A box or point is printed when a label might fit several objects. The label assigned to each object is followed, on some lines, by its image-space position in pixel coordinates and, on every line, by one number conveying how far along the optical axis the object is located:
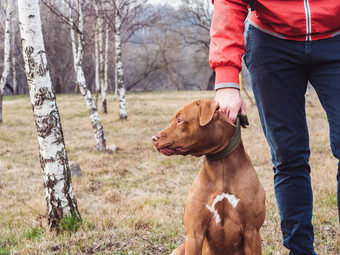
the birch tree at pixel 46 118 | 3.39
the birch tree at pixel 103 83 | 13.50
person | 1.92
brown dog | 1.87
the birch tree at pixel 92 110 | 7.71
